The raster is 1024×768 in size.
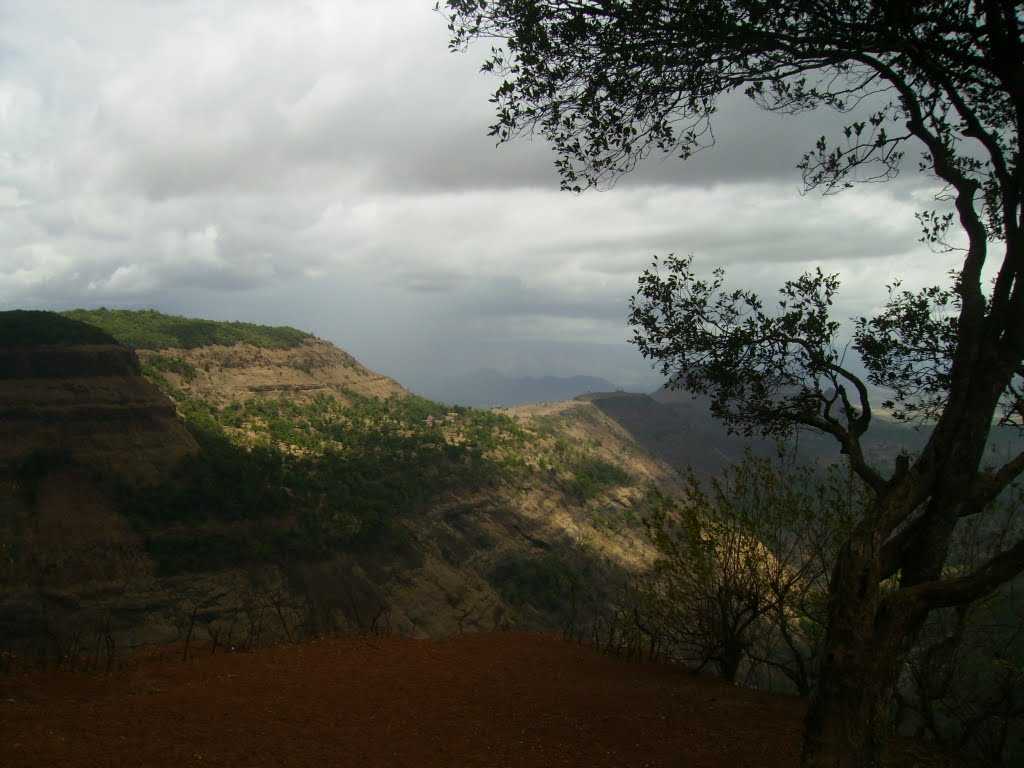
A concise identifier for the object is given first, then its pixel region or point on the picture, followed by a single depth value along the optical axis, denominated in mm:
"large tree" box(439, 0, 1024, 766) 5852
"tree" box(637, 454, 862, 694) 12195
